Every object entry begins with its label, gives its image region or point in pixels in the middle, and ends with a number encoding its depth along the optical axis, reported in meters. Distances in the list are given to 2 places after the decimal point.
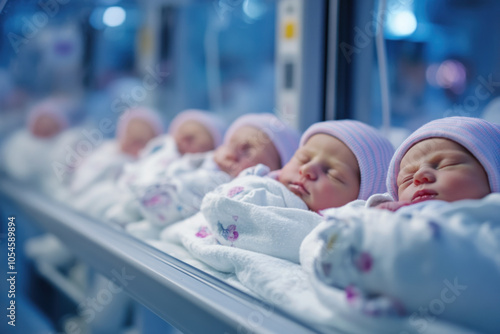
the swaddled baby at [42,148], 2.17
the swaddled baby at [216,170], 1.28
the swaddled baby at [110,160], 1.64
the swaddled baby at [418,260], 0.62
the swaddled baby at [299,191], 0.96
